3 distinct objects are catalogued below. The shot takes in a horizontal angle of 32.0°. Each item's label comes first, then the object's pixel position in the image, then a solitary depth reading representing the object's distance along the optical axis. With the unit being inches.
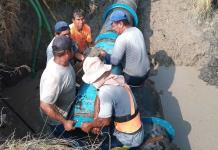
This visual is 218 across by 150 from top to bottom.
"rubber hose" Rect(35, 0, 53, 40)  303.9
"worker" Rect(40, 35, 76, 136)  196.9
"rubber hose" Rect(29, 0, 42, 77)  302.5
